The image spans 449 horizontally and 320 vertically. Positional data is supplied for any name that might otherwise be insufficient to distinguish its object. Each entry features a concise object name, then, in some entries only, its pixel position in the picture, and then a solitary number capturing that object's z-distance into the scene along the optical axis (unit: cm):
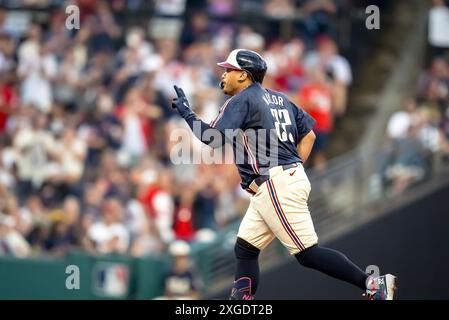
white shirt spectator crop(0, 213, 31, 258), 1575
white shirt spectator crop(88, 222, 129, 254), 1564
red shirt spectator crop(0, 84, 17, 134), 1728
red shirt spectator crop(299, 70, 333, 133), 1672
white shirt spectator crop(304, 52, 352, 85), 1756
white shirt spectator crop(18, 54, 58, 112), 1739
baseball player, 963
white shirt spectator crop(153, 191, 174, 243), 1591
